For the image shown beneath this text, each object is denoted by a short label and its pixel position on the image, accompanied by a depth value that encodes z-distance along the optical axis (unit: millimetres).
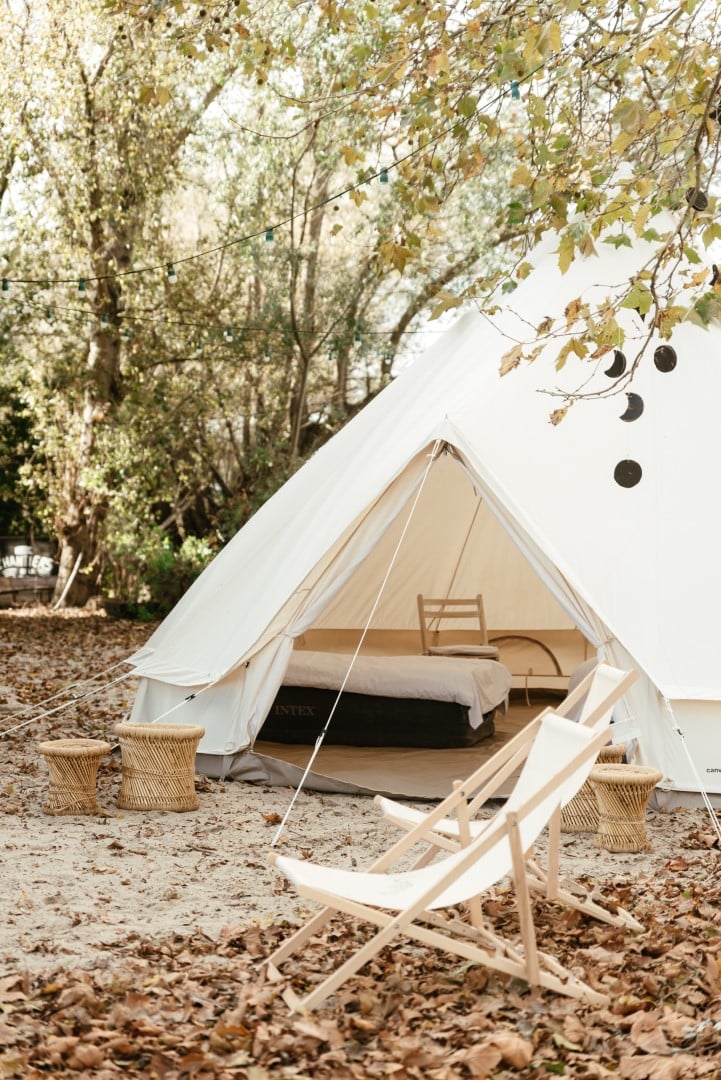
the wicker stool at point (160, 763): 5469
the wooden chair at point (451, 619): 8406
